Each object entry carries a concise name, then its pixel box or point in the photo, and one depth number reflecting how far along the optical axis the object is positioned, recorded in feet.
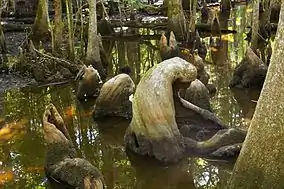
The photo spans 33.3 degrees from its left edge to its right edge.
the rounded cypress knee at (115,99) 32.86
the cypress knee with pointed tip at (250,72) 39.60
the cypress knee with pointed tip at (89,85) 37.65
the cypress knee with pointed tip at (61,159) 22.83
